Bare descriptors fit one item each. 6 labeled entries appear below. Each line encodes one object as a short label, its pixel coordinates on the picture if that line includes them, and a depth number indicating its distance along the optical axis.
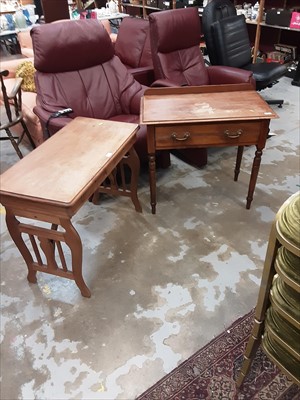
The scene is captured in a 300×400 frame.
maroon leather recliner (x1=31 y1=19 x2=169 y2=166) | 2.12
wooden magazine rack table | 1.32
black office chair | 2.90
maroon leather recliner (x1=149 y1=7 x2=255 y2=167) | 2.48
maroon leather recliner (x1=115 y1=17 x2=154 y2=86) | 3.08
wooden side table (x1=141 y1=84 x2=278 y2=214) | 1.72
